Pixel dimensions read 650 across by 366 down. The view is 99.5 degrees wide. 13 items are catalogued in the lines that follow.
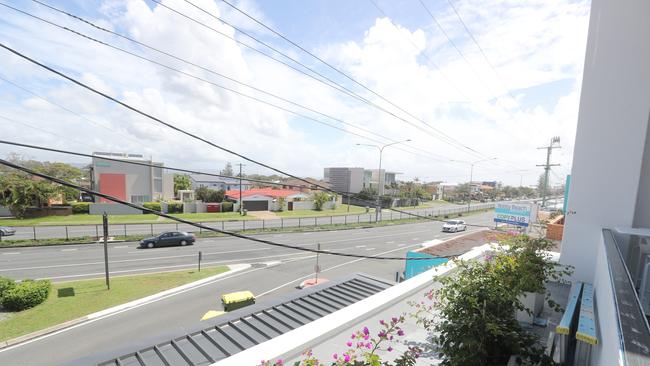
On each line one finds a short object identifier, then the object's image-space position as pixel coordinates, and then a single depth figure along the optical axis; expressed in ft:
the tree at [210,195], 150.10
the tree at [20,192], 94.58
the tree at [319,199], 161.08
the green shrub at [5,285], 36.56
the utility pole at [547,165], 87.20
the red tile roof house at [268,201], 152.87
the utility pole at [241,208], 134.04
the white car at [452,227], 104.35
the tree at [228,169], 314.32
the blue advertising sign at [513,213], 74.08
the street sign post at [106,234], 43.19
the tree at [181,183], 212.23
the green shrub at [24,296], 36.04
